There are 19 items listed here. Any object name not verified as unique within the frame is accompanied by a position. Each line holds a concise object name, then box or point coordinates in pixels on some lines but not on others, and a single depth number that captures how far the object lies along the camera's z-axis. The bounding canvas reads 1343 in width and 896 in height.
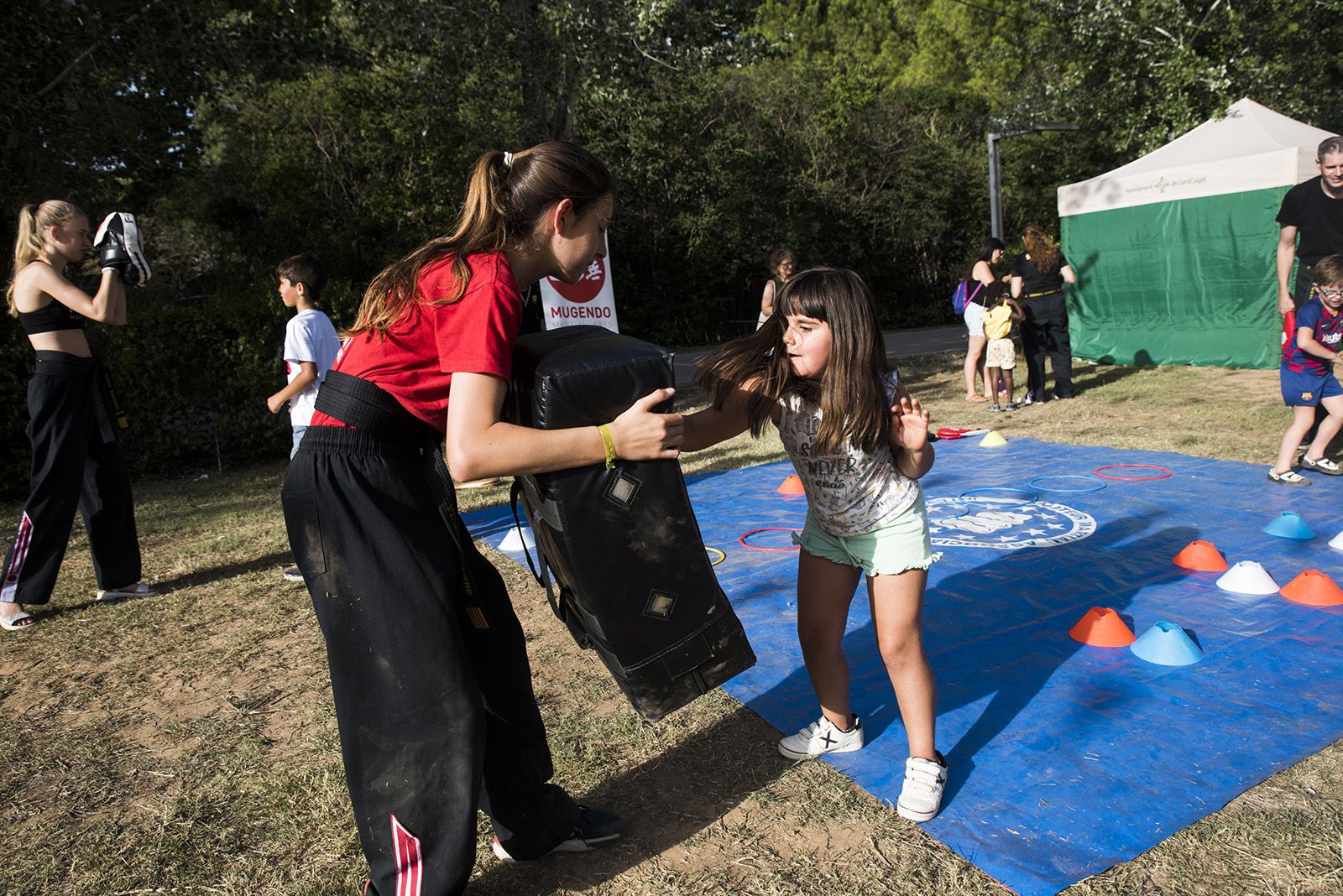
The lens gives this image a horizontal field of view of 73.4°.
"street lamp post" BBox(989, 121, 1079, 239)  17.05
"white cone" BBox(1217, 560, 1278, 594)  4.20
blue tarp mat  2.62
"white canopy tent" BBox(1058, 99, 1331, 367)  11.69
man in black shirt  6.45
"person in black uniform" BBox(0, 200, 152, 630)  4.84
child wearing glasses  5.82
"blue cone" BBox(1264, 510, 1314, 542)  4.95
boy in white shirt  5.41
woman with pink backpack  10.34
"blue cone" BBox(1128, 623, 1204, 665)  3.55
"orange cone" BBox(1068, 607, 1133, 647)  3.74
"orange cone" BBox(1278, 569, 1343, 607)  4.02
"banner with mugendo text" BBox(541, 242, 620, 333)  8.55
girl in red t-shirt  2.01
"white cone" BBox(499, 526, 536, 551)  5.93
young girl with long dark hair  2.62
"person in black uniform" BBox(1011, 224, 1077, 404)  10.71
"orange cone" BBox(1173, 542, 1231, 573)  4.54
